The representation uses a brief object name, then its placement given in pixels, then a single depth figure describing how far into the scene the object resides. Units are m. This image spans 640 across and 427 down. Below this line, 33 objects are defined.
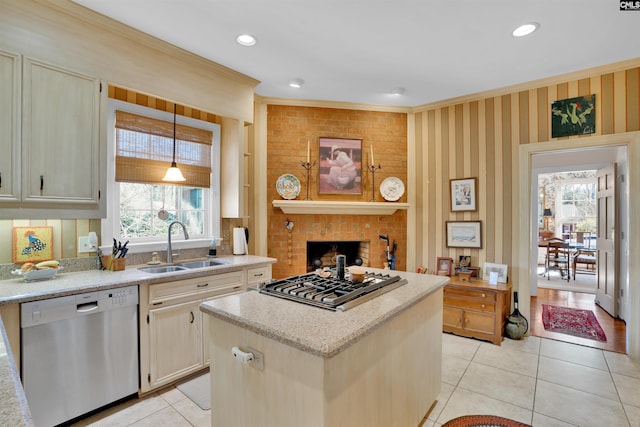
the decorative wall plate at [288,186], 3.86
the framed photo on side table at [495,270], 3.60
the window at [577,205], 8.52
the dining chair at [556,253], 6.60
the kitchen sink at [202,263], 2.97
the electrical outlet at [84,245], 2.41
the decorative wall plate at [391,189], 4.16
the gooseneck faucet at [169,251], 2.84
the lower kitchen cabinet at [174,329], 2.26
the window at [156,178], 2.67
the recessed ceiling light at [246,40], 2.55
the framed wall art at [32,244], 2.14
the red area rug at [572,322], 3.52
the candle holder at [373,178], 4.15
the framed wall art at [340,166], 4.03
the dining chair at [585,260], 6.41
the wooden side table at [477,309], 3.28
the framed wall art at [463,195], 3.88
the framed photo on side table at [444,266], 3.92
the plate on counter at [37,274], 2.00
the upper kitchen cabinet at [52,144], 1.94
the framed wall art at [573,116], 3.18
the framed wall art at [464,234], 3.84
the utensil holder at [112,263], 2.45
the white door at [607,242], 3.95
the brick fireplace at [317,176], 3.91
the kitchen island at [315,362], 1.16
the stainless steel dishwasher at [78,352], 1.78
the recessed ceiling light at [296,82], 3.39
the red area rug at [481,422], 2.02
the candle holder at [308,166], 3.96
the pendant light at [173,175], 2.83
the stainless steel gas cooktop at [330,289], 1.51
